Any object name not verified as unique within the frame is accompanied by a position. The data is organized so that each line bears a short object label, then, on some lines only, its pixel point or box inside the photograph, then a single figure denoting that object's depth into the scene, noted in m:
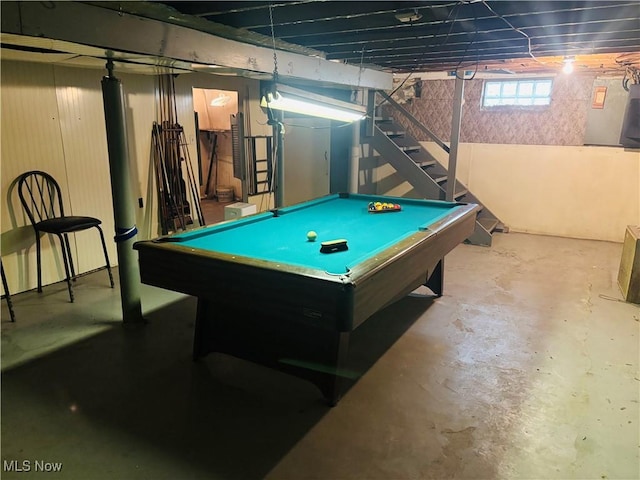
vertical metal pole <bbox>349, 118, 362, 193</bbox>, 5.72
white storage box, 4.88
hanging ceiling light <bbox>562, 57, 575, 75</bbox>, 4.59
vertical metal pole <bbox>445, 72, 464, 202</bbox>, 5.35
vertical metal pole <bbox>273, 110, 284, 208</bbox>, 4.55
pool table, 1.99
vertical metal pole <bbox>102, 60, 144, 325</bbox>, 2.94
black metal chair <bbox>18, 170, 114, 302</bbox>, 3.64
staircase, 5.83
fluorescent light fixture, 2.58
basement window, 5.98
